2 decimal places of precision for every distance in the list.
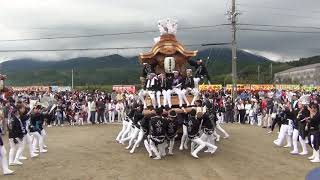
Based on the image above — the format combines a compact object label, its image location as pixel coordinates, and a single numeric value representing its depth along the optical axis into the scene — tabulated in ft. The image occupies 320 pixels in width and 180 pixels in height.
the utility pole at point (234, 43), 119.54
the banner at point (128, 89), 133.56
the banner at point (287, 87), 169.36
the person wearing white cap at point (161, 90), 67.21
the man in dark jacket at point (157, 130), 53.06
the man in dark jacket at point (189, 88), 68.18
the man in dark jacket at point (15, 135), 49.11
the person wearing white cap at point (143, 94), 69.49
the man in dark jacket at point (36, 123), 56.59
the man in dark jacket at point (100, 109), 107.96
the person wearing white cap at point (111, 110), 110.33
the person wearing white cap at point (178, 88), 67.72
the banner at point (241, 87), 151.38
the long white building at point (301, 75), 299.66
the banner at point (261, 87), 156.37
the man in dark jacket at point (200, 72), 73.68
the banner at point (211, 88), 130.06
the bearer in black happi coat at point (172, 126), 54.21
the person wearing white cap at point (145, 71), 75.10
